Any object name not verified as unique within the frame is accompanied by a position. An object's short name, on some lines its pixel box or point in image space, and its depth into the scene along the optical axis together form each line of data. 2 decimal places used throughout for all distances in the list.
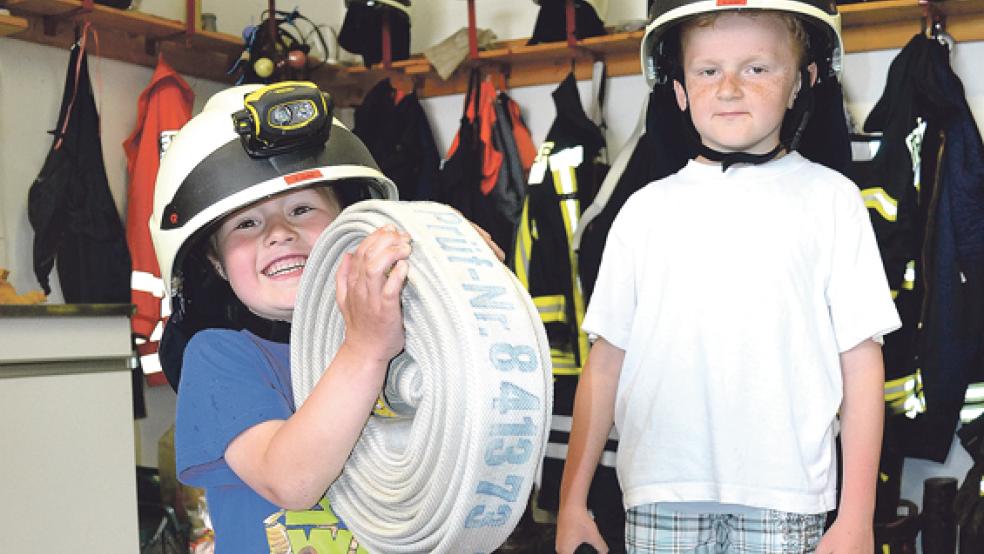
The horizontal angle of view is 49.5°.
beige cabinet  3.11
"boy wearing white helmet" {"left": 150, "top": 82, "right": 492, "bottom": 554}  1.27
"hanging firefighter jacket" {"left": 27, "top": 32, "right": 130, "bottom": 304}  4.43
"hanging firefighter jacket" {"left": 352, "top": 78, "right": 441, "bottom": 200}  5.32
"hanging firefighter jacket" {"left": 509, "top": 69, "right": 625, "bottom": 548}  4.43
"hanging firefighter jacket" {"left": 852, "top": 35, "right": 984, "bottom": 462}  3.97
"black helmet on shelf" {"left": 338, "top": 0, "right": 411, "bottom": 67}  5.40
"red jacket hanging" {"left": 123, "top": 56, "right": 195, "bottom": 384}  4.61
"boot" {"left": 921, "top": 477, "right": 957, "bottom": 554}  4.06
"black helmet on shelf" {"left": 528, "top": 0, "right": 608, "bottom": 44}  5.04
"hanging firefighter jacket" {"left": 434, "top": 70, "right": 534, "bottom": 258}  5.03
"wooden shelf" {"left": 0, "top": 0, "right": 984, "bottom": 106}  4.44
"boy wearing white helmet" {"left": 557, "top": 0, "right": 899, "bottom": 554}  2.11
